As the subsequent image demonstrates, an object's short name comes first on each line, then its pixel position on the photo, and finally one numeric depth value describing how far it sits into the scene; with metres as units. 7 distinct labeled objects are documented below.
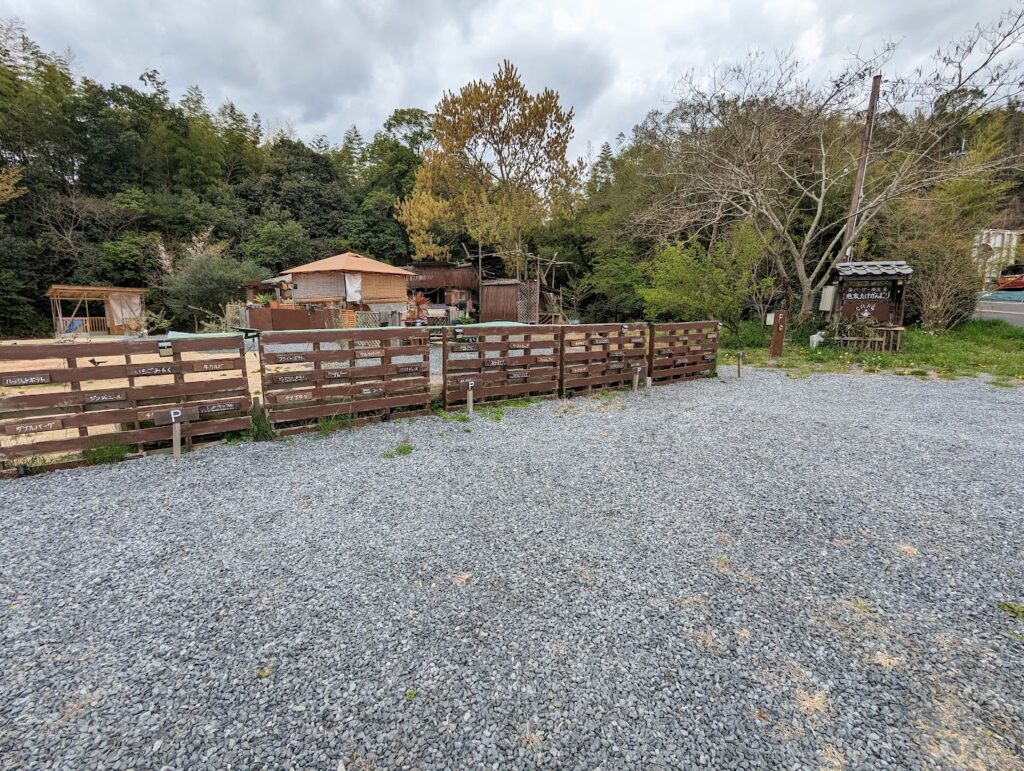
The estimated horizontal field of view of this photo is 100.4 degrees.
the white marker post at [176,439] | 3.86
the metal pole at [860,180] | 9.98
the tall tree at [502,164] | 16.83
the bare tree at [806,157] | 9.66
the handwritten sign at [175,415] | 3.88
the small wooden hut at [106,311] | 15.60
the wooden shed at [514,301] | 14.98
